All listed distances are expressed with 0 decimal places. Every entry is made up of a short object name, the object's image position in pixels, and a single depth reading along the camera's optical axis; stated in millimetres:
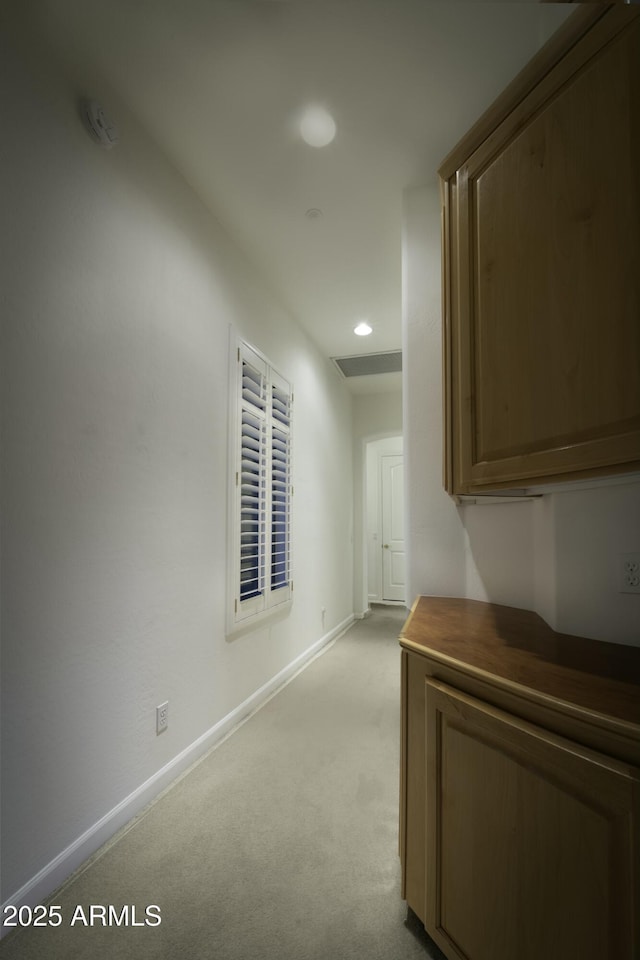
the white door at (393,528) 6285
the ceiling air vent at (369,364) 4465
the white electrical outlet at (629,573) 1191
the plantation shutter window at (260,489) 2648
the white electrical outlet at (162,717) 1912
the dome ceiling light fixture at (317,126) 1789
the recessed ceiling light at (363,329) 3789
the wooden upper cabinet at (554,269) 953
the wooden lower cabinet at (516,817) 732
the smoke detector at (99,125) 1594
